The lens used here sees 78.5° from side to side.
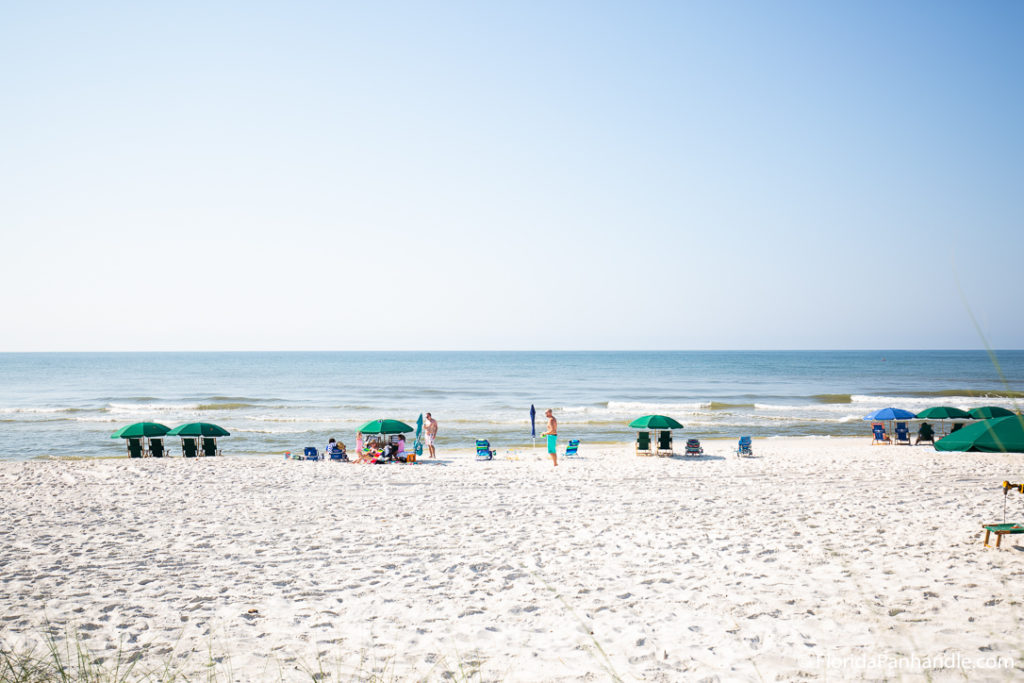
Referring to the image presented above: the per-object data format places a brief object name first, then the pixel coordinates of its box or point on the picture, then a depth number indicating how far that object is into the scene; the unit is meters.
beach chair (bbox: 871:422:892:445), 23.17
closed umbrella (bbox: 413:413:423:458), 21.07
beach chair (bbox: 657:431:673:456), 20.12
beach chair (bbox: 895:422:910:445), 22.62
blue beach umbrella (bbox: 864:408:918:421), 21.39
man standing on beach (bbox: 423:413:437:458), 20.80
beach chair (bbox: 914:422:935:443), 22.27
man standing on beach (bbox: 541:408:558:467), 18.09
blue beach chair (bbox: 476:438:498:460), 20.45
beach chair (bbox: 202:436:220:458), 20.89
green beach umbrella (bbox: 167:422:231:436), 19.89
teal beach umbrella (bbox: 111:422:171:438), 19.59
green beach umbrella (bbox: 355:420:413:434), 18.86
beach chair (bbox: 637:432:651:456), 20.41
